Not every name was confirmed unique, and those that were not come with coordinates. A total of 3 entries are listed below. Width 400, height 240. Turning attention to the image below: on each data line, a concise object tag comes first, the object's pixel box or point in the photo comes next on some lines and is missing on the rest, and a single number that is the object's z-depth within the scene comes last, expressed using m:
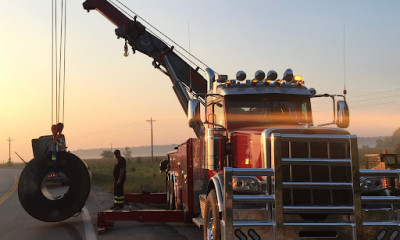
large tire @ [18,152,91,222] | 11.34
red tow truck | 5.95
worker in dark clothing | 13.19
